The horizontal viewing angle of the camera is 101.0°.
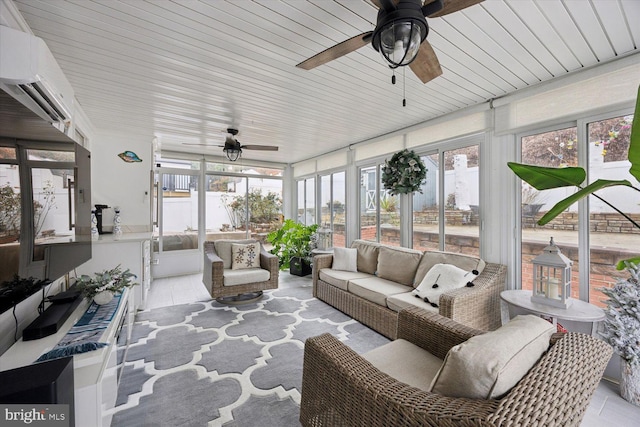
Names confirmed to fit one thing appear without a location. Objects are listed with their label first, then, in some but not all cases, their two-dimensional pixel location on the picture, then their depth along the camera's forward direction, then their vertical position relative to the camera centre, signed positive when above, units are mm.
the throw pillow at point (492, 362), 902 -549
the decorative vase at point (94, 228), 3260 -195
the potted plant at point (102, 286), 2041 -608
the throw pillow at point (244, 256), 3975 -677
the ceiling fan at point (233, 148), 3760 +936
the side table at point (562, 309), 1932 -776
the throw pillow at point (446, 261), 2836 -569
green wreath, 3582 +530
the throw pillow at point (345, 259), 3928 -721
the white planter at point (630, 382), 1827 -1216
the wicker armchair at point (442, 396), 795 -692
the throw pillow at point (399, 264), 3258 -684
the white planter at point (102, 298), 2027 -655
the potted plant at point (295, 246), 5344 -716
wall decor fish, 4086 +875
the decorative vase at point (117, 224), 3819 -167
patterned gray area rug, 1752 -1316
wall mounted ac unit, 1238 +727
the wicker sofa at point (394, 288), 2451 -890
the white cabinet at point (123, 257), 3090 -542
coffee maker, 3718 -47
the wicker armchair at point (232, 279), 3488 -925
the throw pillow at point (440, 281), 2598 -715
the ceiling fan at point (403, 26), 1197 +866
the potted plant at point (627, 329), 1794 -822
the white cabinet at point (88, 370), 1206 -782
